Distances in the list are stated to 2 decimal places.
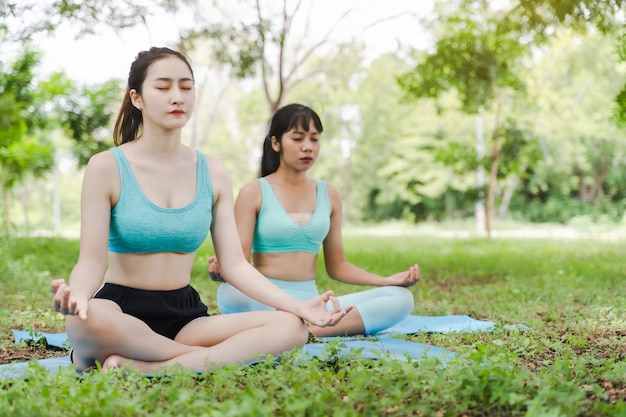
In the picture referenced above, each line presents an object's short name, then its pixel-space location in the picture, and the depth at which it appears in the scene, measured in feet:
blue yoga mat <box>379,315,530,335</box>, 14.39
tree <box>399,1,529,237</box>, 40.86
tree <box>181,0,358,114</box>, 33.30
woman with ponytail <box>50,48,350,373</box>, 9.87
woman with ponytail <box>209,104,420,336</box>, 14.23
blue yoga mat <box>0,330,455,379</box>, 10.00
